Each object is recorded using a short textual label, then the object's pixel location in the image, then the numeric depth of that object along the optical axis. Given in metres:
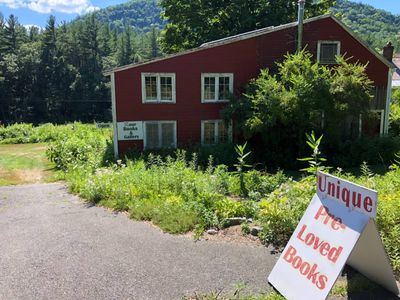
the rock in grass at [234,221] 7.23
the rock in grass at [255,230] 6.75
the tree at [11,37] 67.88
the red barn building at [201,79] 17.19
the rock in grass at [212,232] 6.95
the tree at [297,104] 15.52
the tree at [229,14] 28.94
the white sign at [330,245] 4.52
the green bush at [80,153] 15.59
